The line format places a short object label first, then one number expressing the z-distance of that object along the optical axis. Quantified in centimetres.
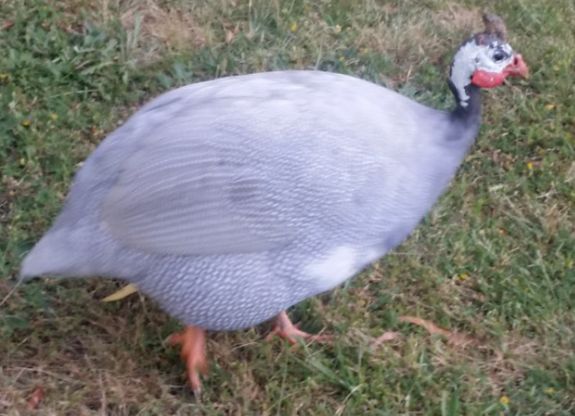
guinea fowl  199
